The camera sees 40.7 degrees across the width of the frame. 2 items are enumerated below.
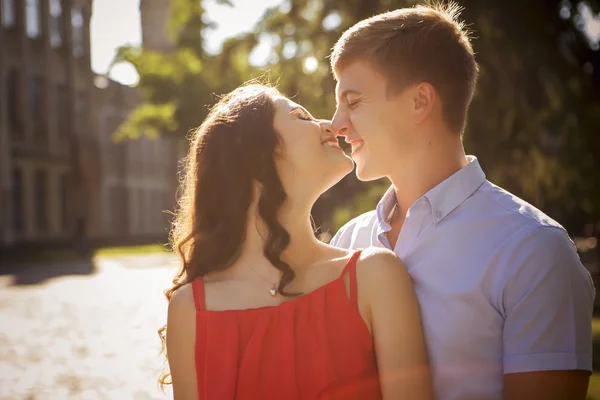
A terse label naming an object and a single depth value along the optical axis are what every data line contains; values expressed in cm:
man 242
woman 259
